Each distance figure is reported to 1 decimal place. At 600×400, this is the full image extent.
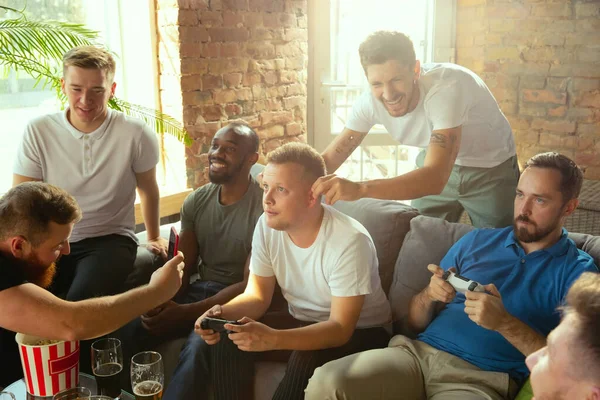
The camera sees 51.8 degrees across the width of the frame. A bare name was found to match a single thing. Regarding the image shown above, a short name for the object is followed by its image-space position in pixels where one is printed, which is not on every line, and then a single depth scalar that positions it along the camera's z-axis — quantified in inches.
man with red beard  62.5
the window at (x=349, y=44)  168.1
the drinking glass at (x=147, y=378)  63.2
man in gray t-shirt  98.5
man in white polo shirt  96.0
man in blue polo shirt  69.4
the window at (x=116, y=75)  125.7
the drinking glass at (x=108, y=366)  63.9
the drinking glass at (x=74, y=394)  56.3
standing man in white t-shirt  85.6
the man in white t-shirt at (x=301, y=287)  74.4
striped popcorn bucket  60.0
